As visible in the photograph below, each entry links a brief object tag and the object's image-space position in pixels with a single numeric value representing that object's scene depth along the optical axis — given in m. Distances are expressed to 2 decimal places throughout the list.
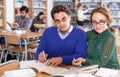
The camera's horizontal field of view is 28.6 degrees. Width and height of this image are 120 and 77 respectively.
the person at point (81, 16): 8.69
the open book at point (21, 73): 1.65
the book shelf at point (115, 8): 8.62
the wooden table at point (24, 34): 4.74
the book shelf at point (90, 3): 8.98
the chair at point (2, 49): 4.93
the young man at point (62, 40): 2.09
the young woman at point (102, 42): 2.02
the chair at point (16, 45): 4.63
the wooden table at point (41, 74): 1.74
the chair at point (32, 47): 4.95
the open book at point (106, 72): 1.69
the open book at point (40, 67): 1.79
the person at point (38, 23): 6.64
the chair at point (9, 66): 1.82
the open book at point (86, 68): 1.75
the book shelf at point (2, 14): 7.55
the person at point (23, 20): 5.98
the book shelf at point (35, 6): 8.91
